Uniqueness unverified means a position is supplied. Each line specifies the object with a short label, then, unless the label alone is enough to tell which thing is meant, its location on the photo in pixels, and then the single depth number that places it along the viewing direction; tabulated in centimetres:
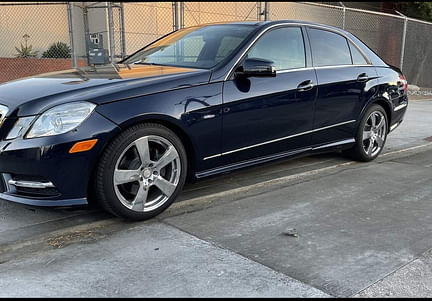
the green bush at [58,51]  1238
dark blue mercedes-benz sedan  307
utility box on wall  768
